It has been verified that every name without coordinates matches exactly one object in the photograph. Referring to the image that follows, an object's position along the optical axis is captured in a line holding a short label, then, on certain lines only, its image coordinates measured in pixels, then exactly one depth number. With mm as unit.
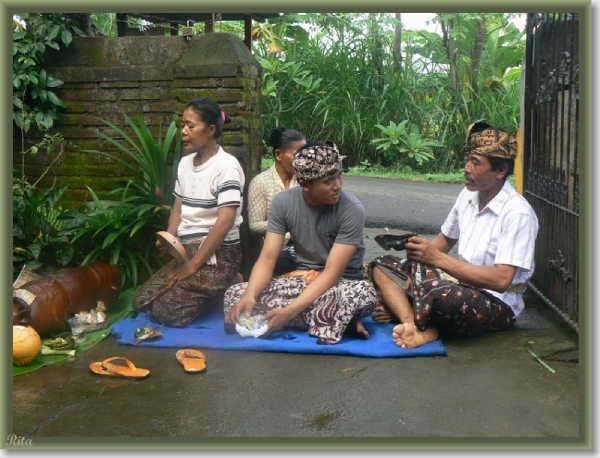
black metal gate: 4176
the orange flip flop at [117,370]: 3680
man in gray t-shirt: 4090
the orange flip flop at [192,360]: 3759
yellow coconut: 3811
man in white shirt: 3961
